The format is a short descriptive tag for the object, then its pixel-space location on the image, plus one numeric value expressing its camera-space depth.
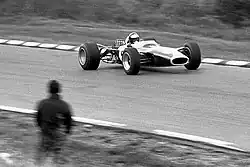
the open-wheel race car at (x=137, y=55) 33.16
